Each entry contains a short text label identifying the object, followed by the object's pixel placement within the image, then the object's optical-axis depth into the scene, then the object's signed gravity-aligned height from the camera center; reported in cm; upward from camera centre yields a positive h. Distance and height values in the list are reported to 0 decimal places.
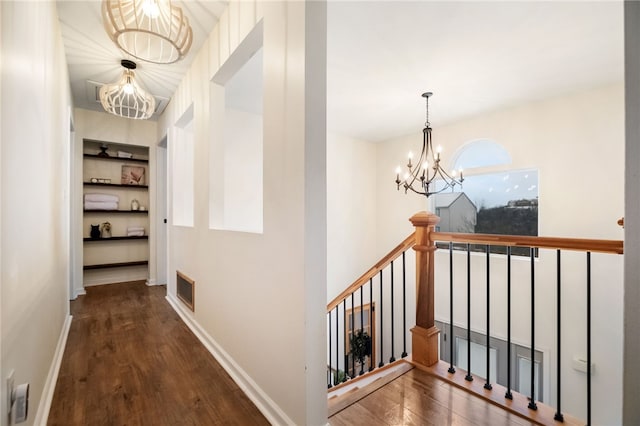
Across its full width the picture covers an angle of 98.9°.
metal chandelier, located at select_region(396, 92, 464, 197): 455 +68
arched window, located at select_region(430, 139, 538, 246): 380 +26
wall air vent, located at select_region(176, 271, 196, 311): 272 -82
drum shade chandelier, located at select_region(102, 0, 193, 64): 151 +116
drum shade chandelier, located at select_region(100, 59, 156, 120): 266 +121
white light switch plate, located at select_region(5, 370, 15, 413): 100 -65
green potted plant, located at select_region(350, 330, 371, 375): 461 -231
